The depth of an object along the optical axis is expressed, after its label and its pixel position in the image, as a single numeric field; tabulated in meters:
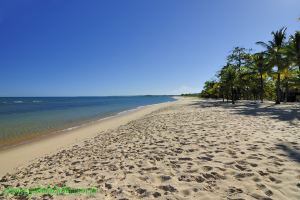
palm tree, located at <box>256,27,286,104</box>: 30.20
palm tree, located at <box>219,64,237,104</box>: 41.09
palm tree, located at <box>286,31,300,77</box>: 25.89
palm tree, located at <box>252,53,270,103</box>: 34.50
